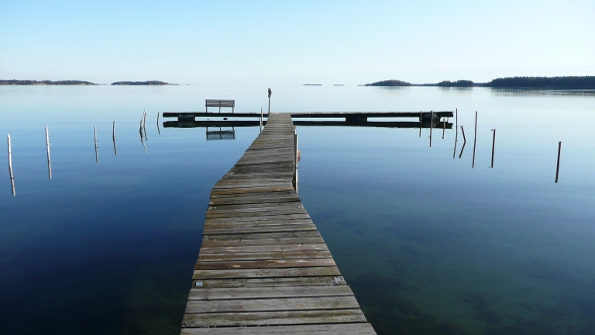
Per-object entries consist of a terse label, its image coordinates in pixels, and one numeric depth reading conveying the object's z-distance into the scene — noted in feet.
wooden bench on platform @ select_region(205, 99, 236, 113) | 107.45
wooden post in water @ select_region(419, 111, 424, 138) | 108.94
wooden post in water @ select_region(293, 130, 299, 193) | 38.41
